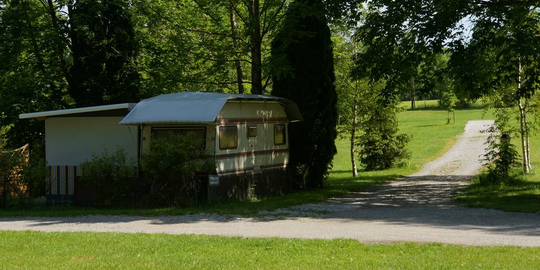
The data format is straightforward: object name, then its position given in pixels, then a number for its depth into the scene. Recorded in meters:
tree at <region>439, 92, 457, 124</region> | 45.59
